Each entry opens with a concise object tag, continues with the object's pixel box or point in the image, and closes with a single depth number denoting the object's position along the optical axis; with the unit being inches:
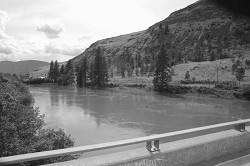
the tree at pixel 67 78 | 4125.7
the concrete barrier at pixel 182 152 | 191.8
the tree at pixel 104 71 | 3609.7
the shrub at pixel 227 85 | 2508.2
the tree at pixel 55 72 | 4482.3
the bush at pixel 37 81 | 4393.9
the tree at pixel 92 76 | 3640.5
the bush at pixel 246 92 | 2275.6
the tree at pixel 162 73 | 2832.9
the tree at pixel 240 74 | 2609.7
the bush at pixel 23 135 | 389.7
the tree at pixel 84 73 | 3826.0
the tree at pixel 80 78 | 3836.1
